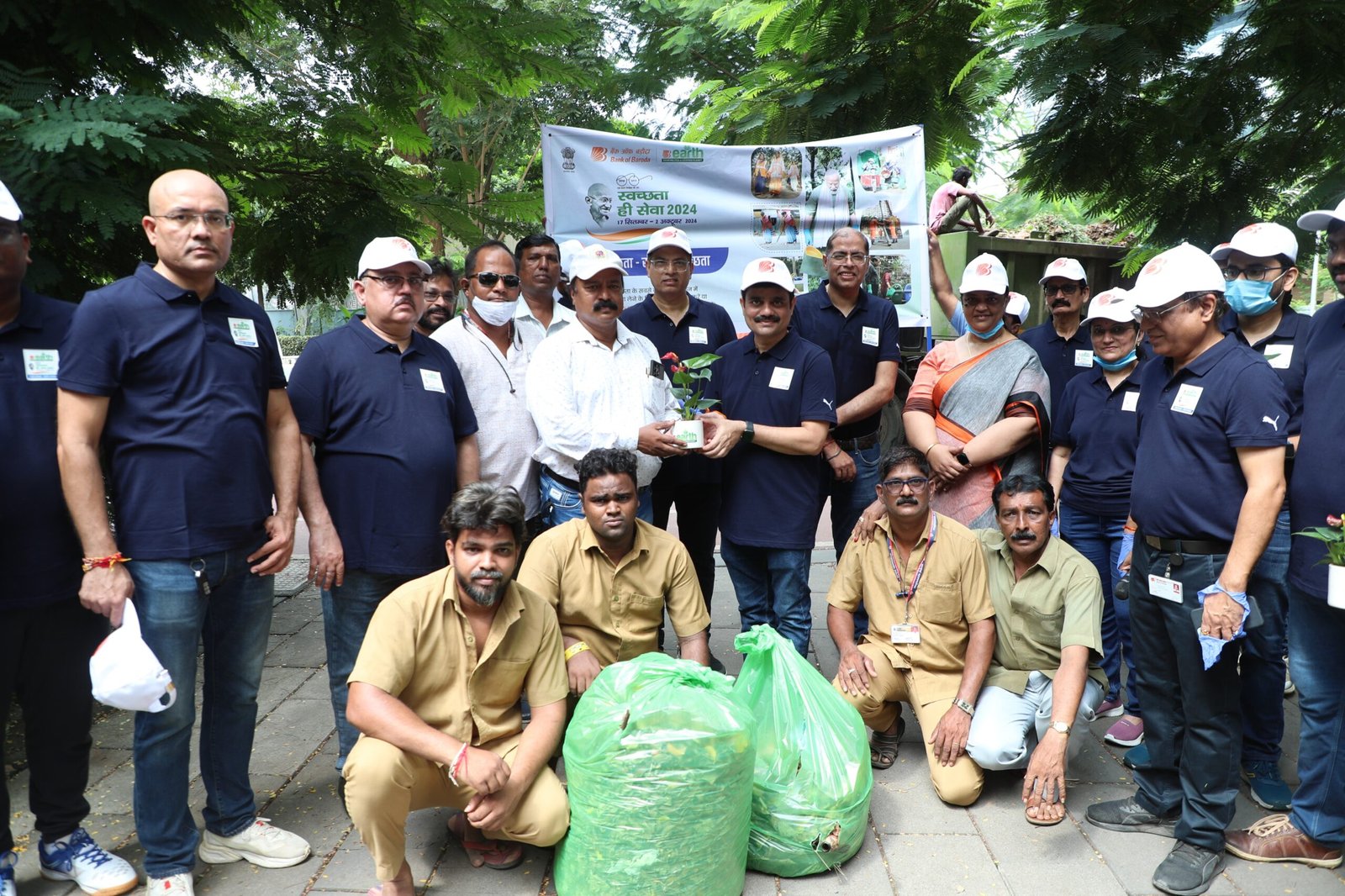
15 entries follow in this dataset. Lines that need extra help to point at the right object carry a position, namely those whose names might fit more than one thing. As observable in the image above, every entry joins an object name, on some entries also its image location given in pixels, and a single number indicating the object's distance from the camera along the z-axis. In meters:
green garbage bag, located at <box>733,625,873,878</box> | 3.23
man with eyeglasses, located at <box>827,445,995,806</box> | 3.99
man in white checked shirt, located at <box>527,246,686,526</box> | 4.07
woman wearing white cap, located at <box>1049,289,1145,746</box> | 4.33
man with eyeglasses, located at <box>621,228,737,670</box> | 4.69
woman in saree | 4.45
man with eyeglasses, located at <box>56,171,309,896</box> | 2.86
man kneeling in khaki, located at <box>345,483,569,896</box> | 2.98
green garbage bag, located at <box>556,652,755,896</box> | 2.87
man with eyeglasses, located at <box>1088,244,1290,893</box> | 3.04
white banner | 5.88
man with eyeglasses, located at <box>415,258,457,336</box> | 5.05
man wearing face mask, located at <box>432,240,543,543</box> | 4.14
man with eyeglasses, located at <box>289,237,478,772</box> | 3.51
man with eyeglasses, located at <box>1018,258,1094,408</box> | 4.92
